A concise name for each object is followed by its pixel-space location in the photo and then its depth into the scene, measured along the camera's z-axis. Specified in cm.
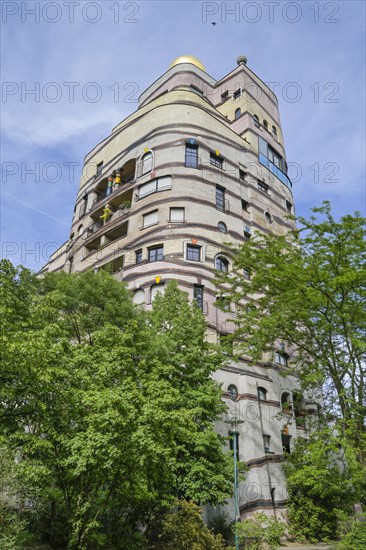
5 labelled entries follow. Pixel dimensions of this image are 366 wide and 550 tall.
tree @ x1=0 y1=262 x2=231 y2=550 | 977
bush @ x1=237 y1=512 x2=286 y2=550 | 1275
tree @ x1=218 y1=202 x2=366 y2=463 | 1379
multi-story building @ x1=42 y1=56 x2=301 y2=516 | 2038
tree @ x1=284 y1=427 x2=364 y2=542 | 1399
